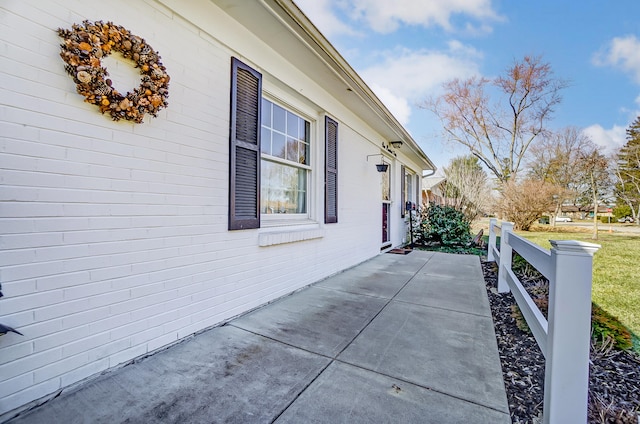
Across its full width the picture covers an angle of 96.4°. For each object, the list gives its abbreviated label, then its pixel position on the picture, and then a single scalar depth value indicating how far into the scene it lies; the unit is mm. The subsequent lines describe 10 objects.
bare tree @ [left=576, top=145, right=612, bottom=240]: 14512
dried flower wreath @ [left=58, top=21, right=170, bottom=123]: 1715
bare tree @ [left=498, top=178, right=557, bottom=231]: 14234
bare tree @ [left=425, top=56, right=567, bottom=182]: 15727
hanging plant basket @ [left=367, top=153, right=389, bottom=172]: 6195
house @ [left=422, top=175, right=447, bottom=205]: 18878
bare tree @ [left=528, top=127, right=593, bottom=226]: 19172
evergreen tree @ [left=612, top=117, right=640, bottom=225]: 22406
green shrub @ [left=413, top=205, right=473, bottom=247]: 8383
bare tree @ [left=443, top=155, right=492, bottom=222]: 11941
